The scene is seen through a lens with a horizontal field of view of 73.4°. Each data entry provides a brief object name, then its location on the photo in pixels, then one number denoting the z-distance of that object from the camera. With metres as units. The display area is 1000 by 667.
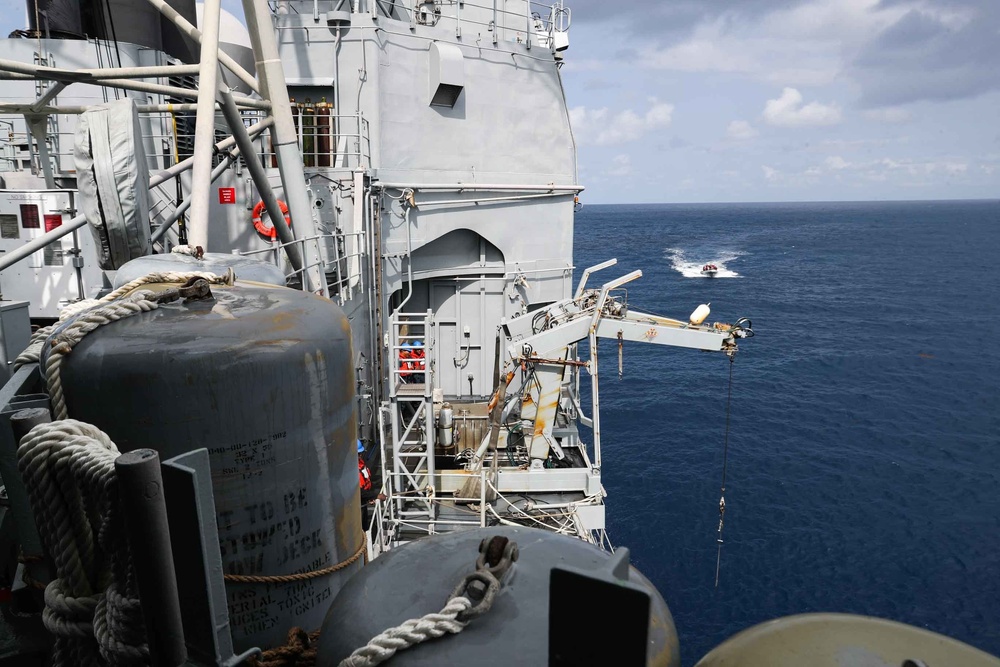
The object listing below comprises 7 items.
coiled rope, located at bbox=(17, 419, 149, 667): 3.08
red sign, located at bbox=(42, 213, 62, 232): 15.52
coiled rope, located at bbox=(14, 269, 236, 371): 4.30
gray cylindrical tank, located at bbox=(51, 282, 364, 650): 3.67
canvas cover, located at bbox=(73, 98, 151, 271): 6.69
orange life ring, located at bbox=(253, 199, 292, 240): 14.74
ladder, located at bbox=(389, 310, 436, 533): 13.14
